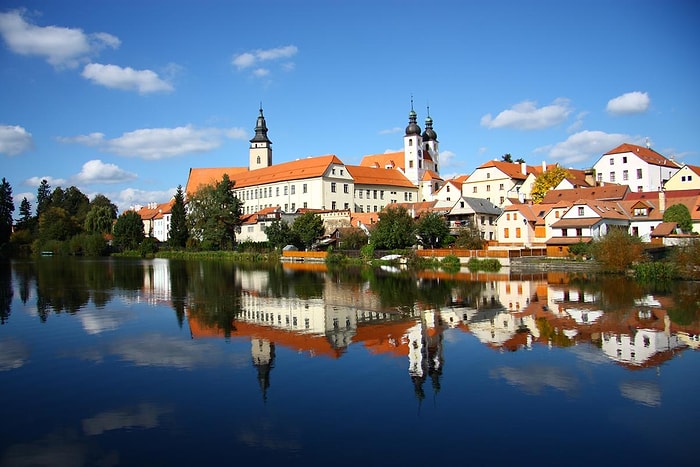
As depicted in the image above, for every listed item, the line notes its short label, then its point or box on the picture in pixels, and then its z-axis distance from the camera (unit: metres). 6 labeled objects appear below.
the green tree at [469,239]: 48.05
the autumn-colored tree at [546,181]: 58.31
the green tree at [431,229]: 50.06
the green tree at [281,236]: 60.38
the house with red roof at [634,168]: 57.38
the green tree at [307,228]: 59.18
